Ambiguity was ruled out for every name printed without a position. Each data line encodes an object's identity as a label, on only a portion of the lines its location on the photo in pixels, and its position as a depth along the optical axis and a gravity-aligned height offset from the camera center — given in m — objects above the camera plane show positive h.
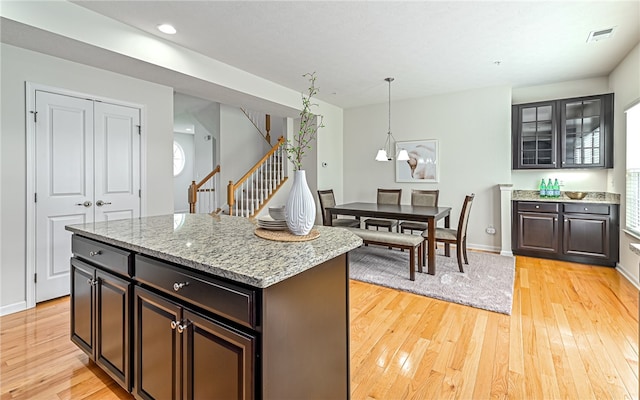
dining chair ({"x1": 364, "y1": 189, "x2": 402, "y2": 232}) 5.11 -0.05
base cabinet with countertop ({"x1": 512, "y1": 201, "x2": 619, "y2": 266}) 4.11 -0.47
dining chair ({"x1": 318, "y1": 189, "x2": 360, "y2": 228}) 5.02 -0.18
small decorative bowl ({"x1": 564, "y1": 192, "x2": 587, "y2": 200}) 4.46 +0.04
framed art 5.57 +0.62
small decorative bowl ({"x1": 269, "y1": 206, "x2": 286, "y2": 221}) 1.81 -0.10
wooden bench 3.57 -0.53
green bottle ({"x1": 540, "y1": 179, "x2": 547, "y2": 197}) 4.75 +0.11
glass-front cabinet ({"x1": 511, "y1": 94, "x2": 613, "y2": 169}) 4.23 +0.92
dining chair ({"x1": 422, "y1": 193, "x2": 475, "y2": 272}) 3.80 -0.48
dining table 3.74 -0.21
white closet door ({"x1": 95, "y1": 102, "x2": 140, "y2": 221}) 3.40 +0.39
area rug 3.05 -0.93
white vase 1.58 -0.05
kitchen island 1.10 -0.48
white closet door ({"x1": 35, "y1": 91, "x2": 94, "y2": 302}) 3.00 +0.16
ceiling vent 3.11 +1.66
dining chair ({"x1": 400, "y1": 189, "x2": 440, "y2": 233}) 4.80 -0.06
